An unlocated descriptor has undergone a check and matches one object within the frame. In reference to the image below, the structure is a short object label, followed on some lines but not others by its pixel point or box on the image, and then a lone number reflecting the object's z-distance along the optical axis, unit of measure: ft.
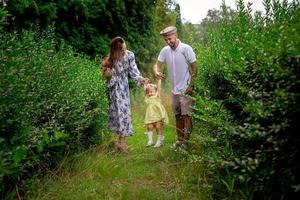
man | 25.14
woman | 27.91
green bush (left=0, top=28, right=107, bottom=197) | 13.23
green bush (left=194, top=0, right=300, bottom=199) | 10.00
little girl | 31.14
